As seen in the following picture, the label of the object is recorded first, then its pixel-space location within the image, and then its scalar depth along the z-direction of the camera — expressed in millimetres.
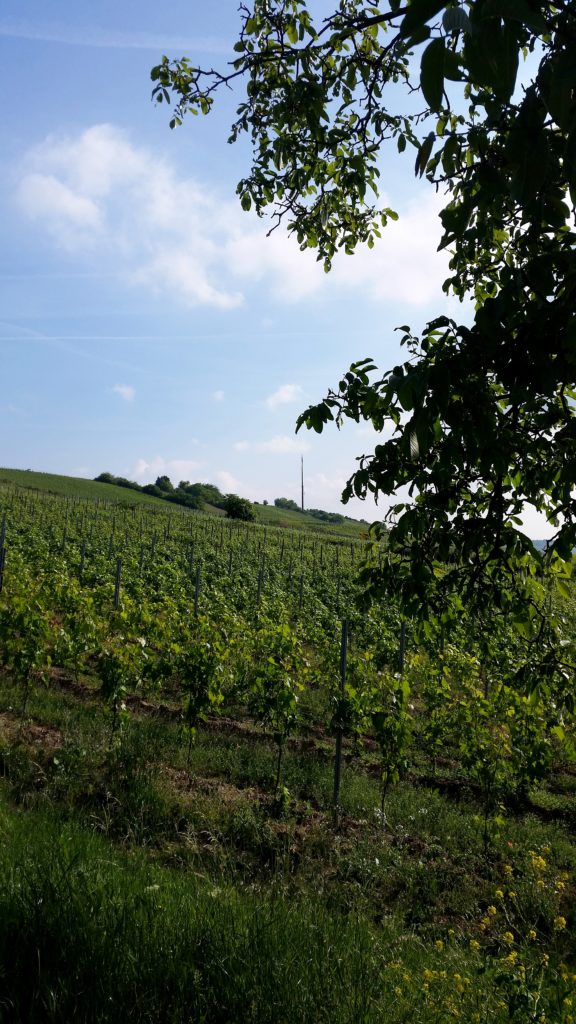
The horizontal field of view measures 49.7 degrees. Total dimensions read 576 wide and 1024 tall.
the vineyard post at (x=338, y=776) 6780
